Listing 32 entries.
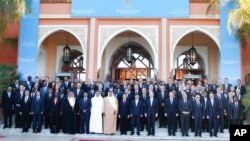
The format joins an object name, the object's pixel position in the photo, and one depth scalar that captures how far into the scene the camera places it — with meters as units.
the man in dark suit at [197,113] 8.35
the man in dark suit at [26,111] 8.75
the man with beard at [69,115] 8.55
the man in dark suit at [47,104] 8.76
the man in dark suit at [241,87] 9.22
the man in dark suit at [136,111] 8.43
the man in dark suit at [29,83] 9.54
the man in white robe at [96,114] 8.51
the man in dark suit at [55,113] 8.63
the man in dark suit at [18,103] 8.85
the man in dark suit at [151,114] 8.40
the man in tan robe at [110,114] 8.46
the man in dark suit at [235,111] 8.52
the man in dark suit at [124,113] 8.55
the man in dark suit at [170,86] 9.29
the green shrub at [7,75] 9.83
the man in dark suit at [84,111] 8.56
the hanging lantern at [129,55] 12.01
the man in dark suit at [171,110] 8.48
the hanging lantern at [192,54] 12.41
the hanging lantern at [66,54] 12.66
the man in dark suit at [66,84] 9.52
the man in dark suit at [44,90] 8.98
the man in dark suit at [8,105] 8.96
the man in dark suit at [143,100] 8.56
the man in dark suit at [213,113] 8.37
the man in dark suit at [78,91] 8.90
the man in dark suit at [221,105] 8.54
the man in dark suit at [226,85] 9.39
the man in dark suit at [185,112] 8.31
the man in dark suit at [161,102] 8.87
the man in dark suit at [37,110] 8.65
